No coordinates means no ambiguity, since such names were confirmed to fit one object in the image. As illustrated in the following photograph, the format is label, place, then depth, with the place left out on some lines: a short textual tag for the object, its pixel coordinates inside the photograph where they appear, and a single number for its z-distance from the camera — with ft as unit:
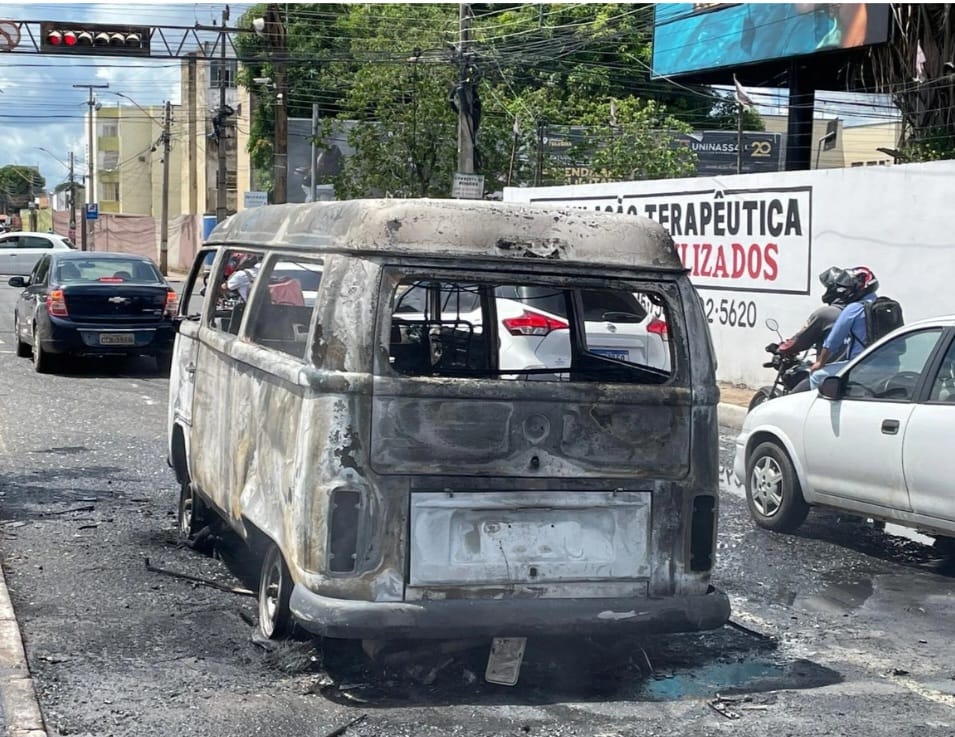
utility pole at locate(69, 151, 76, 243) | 272.51
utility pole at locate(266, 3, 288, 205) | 97.71
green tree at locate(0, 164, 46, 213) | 527.40
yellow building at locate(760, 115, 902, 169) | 155.74
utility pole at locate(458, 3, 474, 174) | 84.12
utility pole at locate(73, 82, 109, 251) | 250.57
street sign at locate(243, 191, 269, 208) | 126.31
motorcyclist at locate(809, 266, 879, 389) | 35.12
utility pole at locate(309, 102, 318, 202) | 120.11
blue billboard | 69.87
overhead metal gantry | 106.11
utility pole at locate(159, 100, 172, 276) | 187.96
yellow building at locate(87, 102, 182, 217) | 302.45
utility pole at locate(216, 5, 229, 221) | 121.60
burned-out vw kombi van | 16.44
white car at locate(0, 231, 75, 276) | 133.39
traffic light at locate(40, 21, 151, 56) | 106.11
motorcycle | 37.24
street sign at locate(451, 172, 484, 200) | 80.94
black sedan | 52.44
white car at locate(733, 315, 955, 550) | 24.00
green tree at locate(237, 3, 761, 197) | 109.09
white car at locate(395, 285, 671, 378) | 18.89
